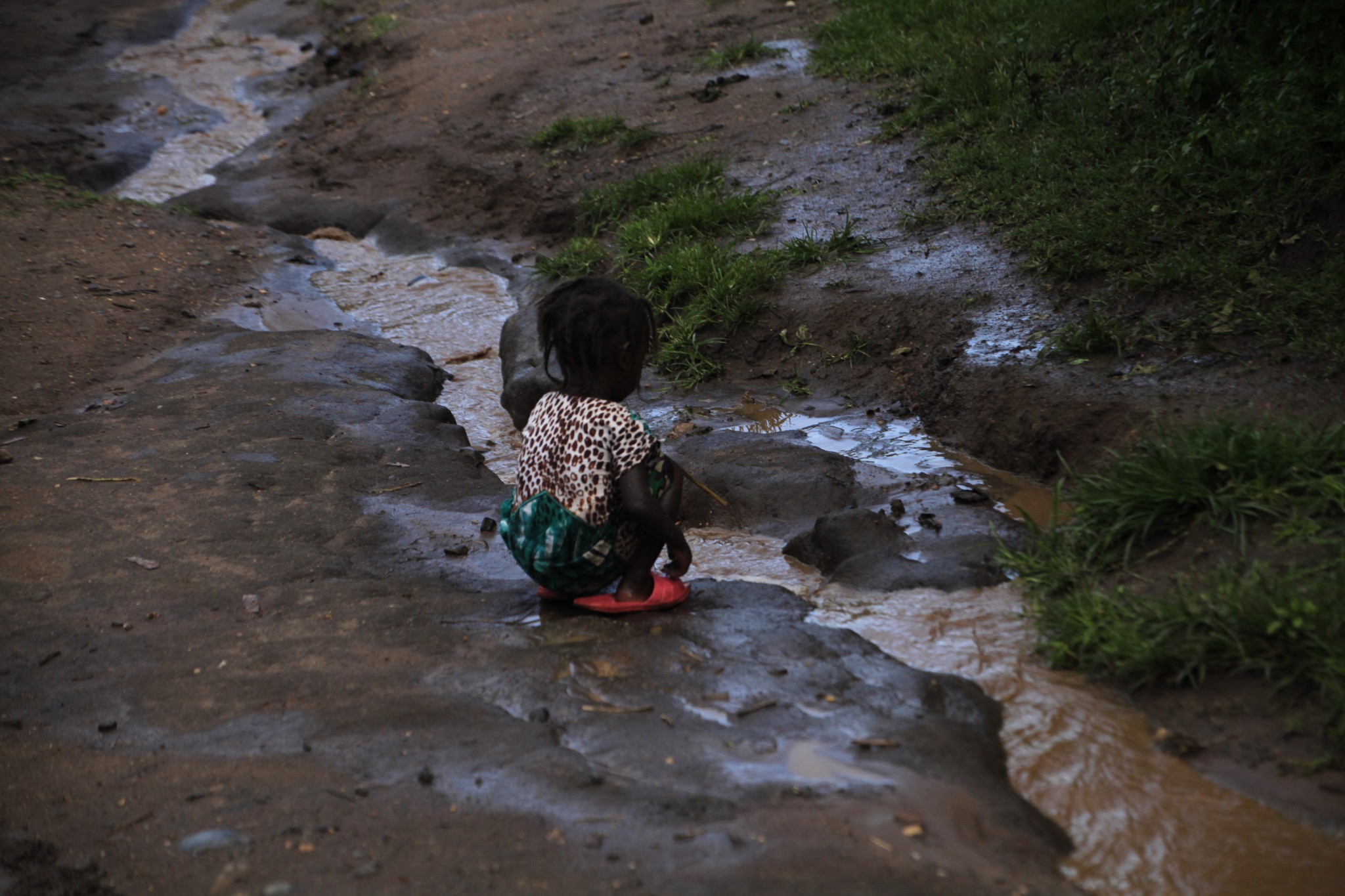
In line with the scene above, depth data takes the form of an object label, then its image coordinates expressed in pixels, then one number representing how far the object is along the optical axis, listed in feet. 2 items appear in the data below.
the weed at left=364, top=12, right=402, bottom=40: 46.01
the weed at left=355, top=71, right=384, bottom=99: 40.70
